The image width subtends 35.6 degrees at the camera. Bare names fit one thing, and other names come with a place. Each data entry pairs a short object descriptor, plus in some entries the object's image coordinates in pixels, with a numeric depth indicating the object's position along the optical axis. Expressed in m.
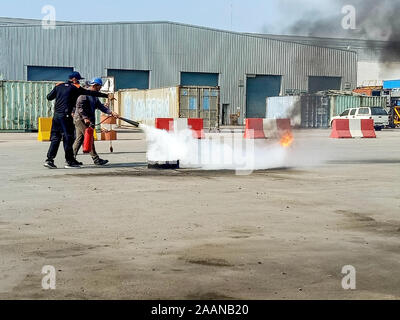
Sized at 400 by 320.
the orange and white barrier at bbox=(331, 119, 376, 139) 32.38
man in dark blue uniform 14.25
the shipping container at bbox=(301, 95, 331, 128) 48.59
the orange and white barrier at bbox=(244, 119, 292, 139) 30.25
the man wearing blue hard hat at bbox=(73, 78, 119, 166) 15.47
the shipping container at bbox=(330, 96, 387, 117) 51.25
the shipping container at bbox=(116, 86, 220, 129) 37.41
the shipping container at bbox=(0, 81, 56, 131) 38.28
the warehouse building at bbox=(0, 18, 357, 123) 53.41
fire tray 14.94
